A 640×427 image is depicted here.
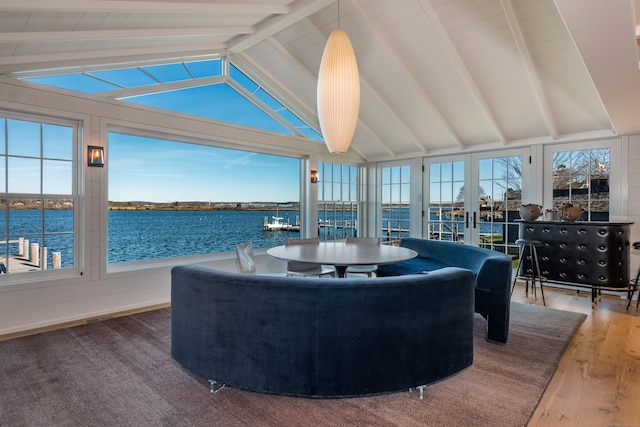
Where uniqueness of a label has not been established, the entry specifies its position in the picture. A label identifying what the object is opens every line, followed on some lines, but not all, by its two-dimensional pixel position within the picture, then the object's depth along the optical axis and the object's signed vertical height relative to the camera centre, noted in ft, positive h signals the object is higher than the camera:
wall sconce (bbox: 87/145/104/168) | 12.25 +1.96
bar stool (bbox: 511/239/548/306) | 14.30 -2.28
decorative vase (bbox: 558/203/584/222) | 14.25 +0.04
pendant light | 10.27 +3.77
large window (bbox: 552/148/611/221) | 15.66 +1.53
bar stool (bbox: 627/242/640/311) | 13.33 -2.86
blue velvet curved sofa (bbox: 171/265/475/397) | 6.27 -2.28
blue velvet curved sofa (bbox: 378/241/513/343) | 9.55 -2.23
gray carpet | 6.32 -3.84
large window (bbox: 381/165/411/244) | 22.27 +0.61
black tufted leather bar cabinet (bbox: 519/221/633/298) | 13.17 -1.59
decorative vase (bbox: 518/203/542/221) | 15.26 +0.03
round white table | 9.24 -1.29
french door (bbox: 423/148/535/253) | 17.95 +0.90
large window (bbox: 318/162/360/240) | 21.58 +0.69
